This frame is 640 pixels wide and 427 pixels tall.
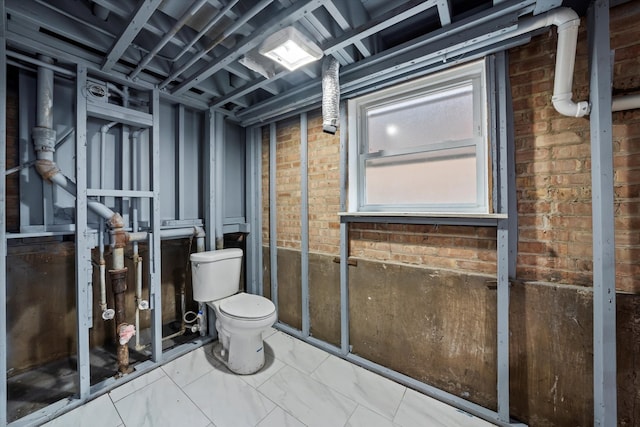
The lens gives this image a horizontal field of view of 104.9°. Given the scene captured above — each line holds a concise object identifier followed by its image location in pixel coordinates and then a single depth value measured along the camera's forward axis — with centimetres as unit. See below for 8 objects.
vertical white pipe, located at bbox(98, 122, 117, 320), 167
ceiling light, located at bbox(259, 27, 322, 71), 128
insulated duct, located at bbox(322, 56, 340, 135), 160
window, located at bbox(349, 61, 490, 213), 152
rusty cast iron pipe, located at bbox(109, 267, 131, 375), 174
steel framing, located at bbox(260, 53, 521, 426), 137
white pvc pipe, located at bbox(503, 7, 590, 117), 111
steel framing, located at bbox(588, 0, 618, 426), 108
